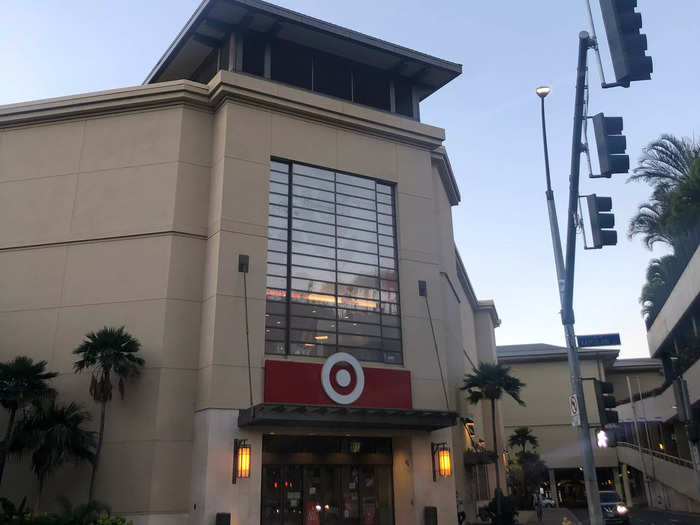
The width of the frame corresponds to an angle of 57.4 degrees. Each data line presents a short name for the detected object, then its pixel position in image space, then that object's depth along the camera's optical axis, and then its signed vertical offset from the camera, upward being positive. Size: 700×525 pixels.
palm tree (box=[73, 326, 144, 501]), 21.92 +3.60
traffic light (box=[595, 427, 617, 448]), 13.05 +0.43
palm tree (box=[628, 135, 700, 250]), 41.16 +18.22
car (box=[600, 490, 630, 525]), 31.75 -2.51
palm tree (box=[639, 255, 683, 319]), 45.75 +13.13
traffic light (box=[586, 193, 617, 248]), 10.80 +3.91
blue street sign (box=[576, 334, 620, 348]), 14.22 +2.54
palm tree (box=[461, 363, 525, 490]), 31.20 +3.69
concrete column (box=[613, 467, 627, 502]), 65.69 -2.23
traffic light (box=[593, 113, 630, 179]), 9.51 +4.47
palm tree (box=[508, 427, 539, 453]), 63.00 +2.12
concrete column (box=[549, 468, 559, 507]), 67.68 -2.47
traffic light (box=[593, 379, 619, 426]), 13.12 +1.10
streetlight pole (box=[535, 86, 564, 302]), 16.11 +6.21
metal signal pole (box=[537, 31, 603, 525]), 11.47 +4.13
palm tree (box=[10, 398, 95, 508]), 20.41 +0.97
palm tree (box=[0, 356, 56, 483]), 21.66 +2.77
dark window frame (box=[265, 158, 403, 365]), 25.06 +6.34
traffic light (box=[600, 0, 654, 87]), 8.07 +5.04
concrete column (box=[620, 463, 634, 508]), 62.31 -2.68
